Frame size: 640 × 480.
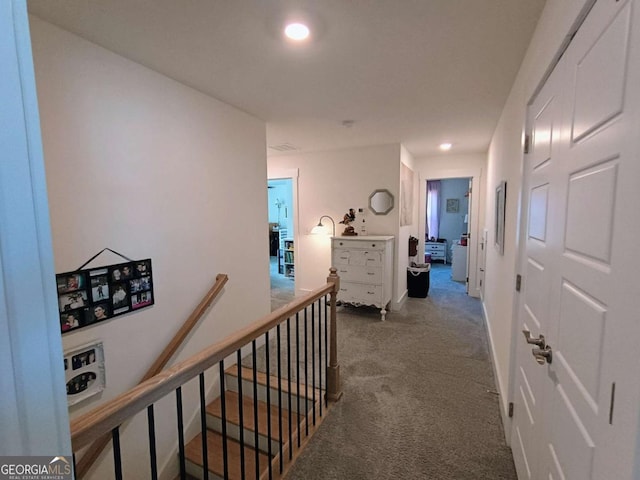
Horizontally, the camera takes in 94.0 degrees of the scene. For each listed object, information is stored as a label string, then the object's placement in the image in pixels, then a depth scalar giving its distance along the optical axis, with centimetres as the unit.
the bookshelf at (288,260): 700
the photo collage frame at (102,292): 162
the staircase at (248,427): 214
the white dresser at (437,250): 791
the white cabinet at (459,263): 591
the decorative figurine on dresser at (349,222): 439
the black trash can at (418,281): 495
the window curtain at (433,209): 802
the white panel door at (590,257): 66
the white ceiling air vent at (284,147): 422
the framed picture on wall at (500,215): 240
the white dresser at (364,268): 393
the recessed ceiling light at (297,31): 154
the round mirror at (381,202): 424
